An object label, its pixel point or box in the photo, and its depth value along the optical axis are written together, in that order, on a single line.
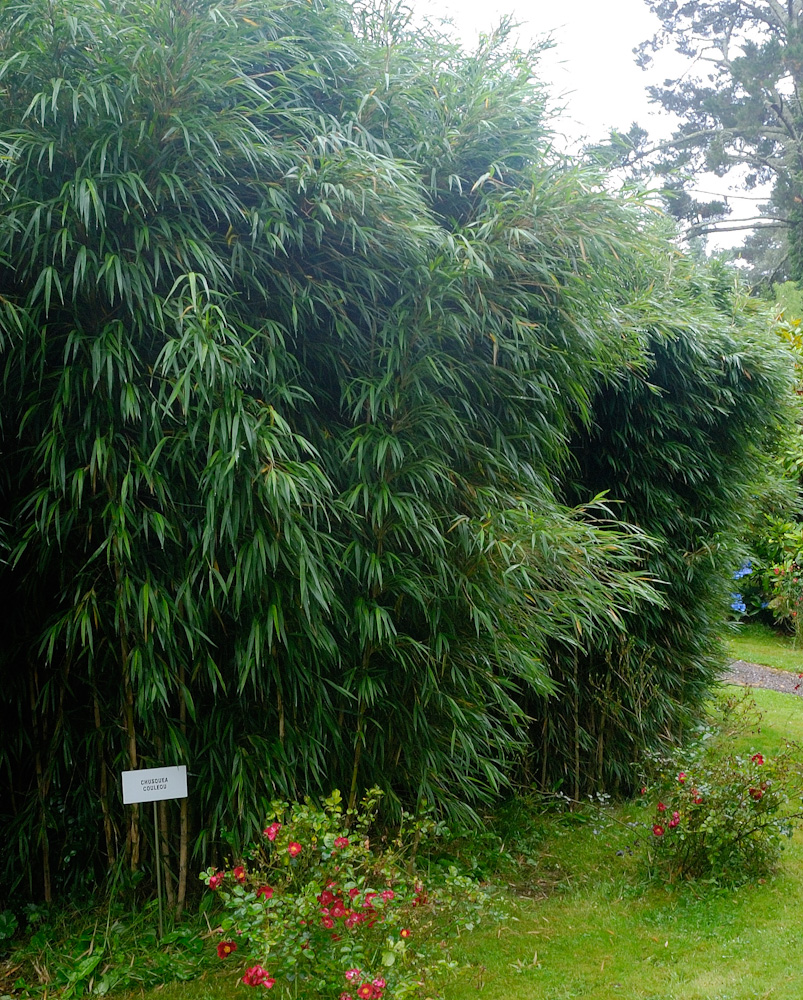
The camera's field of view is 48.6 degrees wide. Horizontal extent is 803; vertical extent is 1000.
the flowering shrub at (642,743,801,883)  2.95
